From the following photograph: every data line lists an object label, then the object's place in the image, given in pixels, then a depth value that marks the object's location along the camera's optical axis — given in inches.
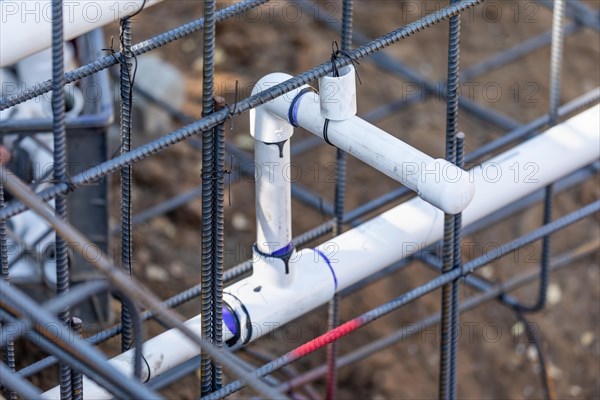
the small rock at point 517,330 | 298.7
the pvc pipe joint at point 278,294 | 163.7
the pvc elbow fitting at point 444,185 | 145.5
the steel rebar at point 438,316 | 231.0
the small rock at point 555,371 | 291.2
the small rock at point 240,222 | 318.8
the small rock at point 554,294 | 308.4
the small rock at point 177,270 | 307.0
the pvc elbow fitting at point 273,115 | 156.9
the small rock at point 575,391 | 289.3
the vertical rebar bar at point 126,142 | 147.5
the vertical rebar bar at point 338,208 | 175.9
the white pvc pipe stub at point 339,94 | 149.9
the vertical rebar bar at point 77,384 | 148.7
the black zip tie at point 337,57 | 148.6
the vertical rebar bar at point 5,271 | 147.6
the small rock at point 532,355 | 292.8
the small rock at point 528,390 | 286.5
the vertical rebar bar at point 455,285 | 169.9
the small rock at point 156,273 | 305.1
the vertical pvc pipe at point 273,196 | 159.0
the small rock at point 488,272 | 312.1
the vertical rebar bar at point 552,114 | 212.2
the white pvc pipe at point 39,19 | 153.1
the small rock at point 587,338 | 299.8
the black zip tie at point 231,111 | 141.4
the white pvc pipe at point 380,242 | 161.3
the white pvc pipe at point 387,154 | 145.9
